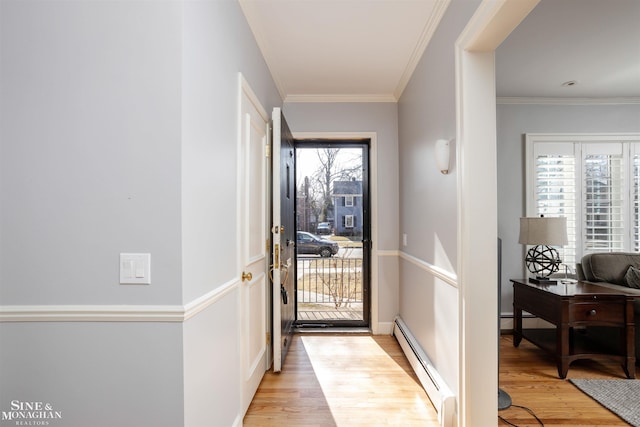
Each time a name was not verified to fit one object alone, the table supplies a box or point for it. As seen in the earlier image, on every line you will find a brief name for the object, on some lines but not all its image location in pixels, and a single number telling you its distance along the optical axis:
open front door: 2.35
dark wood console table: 2.36
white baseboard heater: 1.72
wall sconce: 1.84
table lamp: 2.71
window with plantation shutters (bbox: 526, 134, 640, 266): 3.27
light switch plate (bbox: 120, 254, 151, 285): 1.14
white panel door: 1.91
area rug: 1.92
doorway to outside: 3.54
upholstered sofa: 2.74
